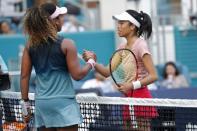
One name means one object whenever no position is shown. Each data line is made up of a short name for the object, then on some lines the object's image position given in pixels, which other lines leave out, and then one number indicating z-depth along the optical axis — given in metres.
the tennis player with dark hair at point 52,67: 11.46
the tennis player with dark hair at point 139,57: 12.36
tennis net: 12.01
